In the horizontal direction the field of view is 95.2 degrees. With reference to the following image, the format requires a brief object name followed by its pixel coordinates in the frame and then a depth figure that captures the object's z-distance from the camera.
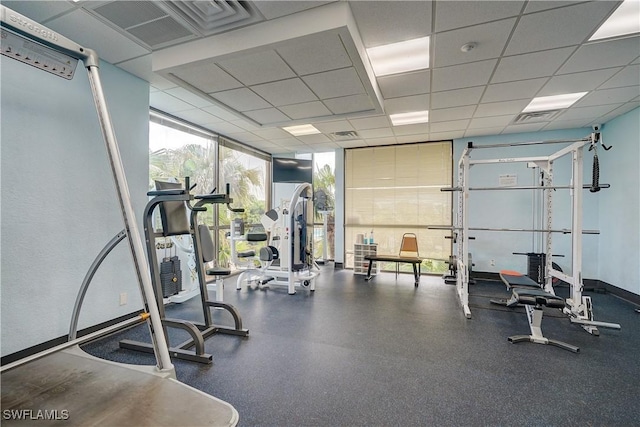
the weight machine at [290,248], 4.65
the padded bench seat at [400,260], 5.18
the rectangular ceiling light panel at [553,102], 3.80
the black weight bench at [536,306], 2.79
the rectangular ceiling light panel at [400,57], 2.69
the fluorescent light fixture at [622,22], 2.19
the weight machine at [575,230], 3.14
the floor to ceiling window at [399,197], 6.01
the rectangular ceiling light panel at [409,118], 4.49
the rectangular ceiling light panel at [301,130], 5.15
